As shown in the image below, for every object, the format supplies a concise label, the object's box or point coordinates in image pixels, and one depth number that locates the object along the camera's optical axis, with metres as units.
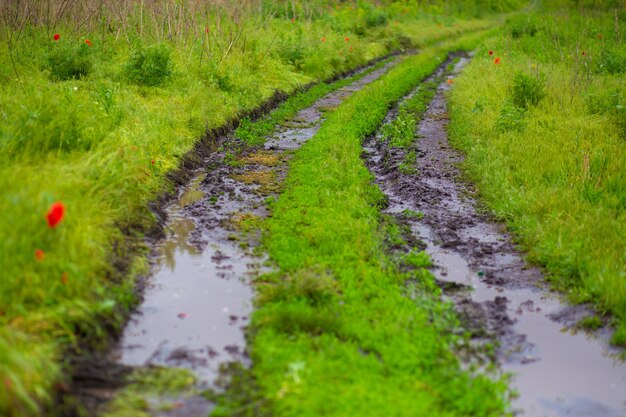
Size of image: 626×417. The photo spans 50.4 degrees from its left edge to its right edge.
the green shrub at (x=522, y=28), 23.71
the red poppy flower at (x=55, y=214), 5.10
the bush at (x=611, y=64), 15.39
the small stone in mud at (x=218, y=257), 7.02
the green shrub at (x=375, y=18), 28.08
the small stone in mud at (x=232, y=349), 5.27
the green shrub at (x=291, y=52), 18.30
